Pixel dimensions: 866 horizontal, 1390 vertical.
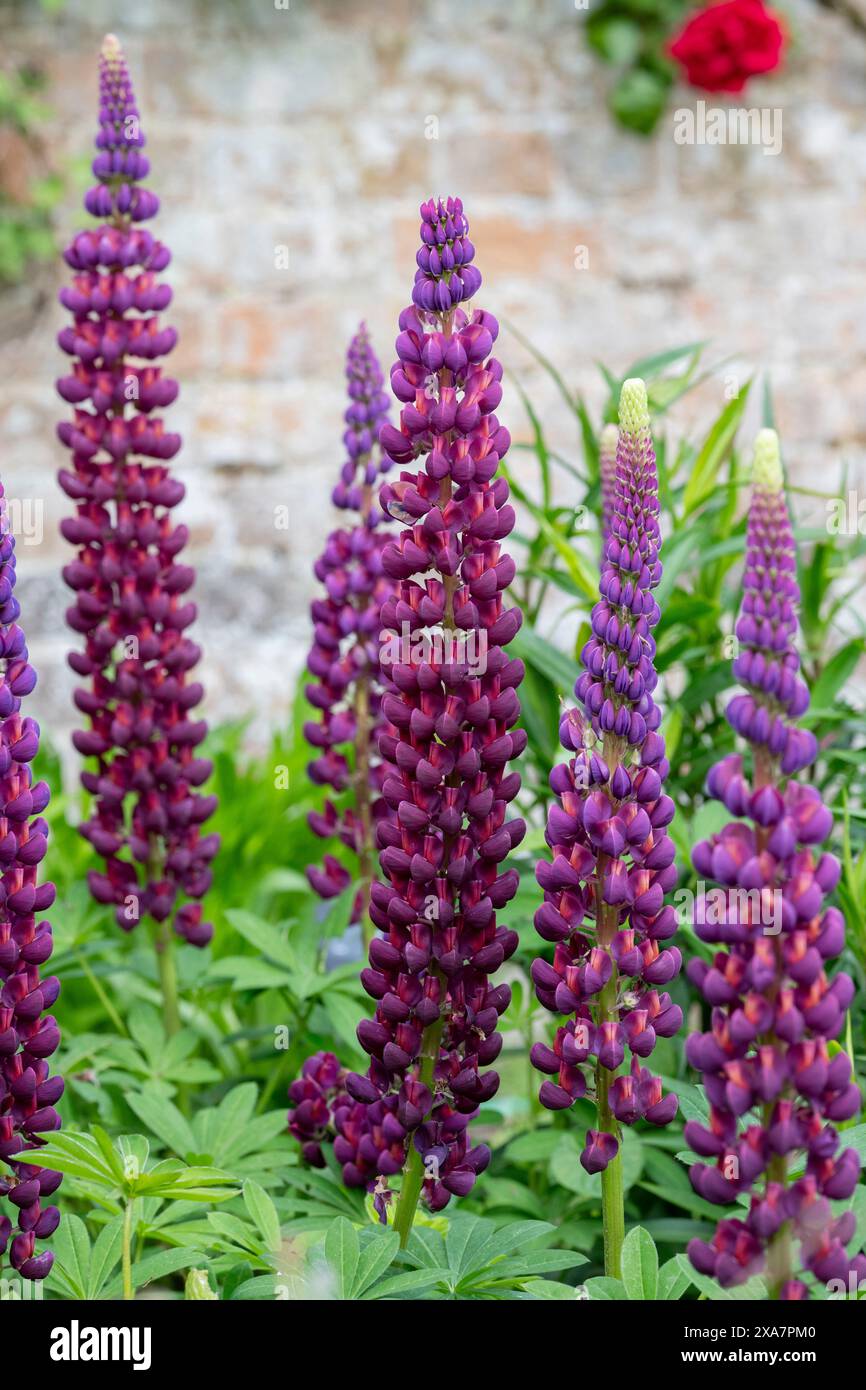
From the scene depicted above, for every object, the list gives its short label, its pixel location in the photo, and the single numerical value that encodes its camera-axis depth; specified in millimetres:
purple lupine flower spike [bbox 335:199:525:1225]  1486
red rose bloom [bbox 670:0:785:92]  4132
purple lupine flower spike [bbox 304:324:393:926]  1819
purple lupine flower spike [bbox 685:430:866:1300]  1312
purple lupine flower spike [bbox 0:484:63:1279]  1493
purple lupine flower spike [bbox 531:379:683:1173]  1428
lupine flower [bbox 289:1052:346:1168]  1688
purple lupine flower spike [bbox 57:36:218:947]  1801
